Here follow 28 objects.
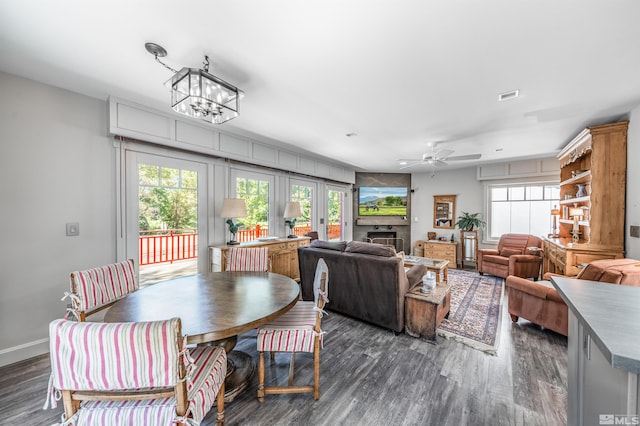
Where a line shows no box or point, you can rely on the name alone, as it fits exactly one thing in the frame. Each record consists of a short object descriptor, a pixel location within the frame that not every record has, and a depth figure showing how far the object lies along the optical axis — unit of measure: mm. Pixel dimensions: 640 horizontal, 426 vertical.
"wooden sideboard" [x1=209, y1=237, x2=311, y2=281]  3730
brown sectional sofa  2748
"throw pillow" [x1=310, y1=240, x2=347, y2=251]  3252
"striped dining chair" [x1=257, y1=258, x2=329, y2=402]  1838
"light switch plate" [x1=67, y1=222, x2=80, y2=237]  2660
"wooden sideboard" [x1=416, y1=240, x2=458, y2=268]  6285
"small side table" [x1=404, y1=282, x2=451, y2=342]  2654
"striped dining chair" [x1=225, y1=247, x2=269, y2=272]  2918
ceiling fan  4135
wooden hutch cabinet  3002
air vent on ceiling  2489
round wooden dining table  1452
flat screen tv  7441
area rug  2736
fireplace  7562
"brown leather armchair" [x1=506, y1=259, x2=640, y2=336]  2006
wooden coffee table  3990
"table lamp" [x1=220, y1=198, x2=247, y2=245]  3826
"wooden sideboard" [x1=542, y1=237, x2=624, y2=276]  3027
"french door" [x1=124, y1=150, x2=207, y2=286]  3104
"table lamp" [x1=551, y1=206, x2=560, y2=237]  4877
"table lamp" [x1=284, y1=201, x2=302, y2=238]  4859
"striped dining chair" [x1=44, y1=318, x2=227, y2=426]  962
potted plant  6121
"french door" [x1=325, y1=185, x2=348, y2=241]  6525
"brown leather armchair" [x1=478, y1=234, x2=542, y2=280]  4609
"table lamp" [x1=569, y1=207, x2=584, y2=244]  3925
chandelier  1841
